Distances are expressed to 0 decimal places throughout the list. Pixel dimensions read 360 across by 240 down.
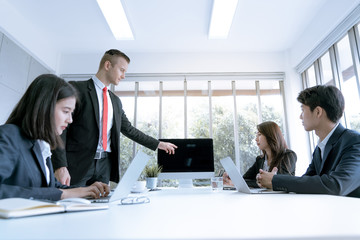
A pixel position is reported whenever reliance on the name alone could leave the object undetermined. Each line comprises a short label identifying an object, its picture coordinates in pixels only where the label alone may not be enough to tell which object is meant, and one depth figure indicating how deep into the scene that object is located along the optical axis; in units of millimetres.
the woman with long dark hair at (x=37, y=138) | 859
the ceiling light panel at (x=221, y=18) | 2880
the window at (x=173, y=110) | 4145
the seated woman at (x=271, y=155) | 2094
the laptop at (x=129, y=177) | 981
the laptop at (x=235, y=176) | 1313
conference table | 438
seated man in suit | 1152
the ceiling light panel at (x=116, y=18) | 2895
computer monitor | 2264
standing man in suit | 1743
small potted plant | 1997
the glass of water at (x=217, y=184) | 1756
